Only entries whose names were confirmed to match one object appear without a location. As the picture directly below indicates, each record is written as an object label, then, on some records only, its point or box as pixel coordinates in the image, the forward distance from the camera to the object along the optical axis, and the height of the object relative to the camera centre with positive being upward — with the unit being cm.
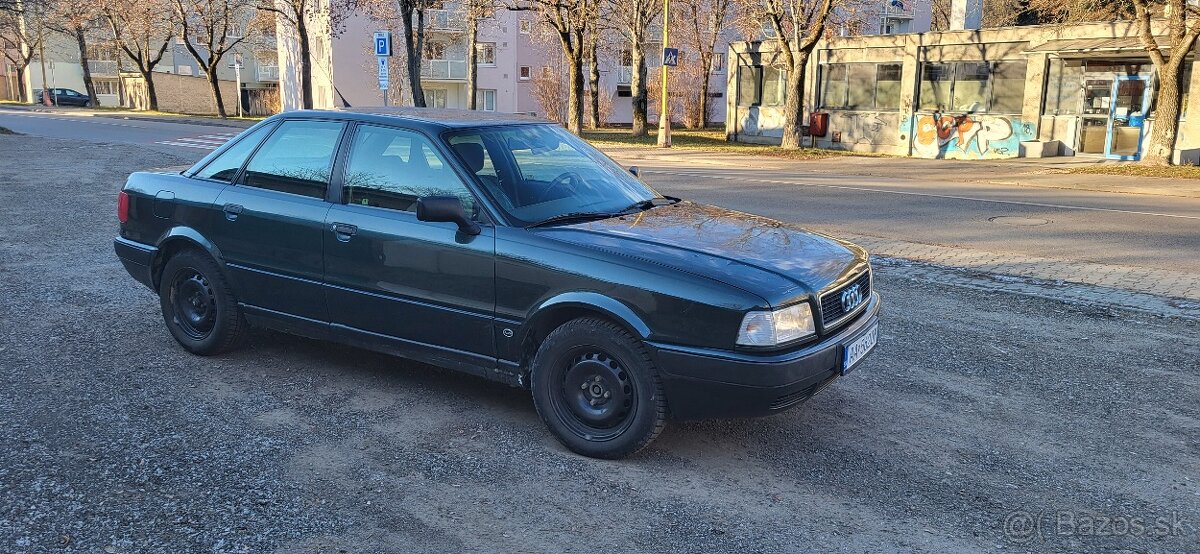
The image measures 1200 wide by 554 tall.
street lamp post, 2820 -59
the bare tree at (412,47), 3206 +172
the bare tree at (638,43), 3231 +194
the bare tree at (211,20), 4712 +371
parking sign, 2369 +127
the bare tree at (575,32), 3209 +227
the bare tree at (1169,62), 1936 +94
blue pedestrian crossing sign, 2714 +121
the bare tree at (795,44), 2606 +162
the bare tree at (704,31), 4353 +332
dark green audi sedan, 396 -84
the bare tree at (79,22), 5400 +413
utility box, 2992 -73
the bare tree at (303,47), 4097 +202
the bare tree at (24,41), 6009 +337
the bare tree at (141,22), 5016 +374
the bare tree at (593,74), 3731 +95
